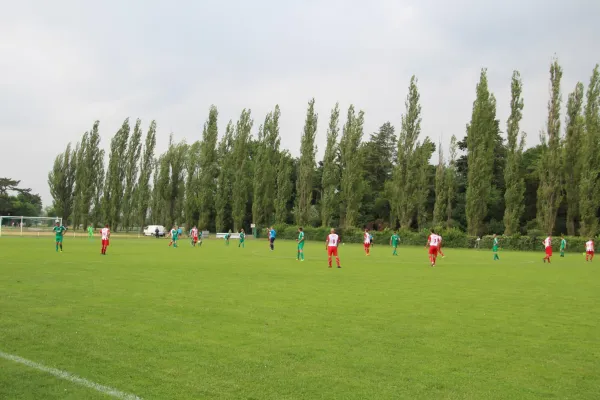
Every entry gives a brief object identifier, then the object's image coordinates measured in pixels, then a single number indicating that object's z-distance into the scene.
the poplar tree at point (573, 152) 53.94
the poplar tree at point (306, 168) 72.06
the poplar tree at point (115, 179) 78.00
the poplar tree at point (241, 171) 75.19
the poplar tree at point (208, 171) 77.50
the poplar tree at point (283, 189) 73.19
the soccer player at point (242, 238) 45.25
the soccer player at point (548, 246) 31.47
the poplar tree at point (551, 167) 54.91
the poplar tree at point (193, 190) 78.12
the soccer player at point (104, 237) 27.84
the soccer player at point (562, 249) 40.04
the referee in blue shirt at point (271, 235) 37.54
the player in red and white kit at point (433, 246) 25.03
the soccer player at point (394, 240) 36.67
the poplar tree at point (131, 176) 80.44
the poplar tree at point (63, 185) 83.31
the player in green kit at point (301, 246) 26.31
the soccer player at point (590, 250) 34.47
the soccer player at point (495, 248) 34.16
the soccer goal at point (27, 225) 65.88
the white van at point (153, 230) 74.88
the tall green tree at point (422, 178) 65.75
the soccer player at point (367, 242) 35.41
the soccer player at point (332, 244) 22.59
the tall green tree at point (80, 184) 79.12
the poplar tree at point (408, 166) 63.88
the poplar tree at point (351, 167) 67.56
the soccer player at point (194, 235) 43.41
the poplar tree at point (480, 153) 57.88
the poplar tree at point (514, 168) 55.94
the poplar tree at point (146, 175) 80.00
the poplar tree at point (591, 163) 51.16
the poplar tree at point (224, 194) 76.88
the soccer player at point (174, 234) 40.50
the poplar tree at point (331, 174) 69.62
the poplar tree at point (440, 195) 64.69
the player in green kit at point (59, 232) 29.22
